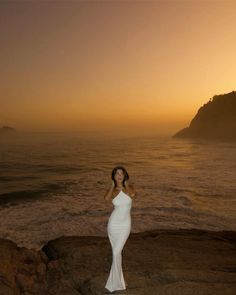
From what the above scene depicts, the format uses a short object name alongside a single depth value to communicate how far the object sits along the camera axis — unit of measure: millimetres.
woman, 6680
